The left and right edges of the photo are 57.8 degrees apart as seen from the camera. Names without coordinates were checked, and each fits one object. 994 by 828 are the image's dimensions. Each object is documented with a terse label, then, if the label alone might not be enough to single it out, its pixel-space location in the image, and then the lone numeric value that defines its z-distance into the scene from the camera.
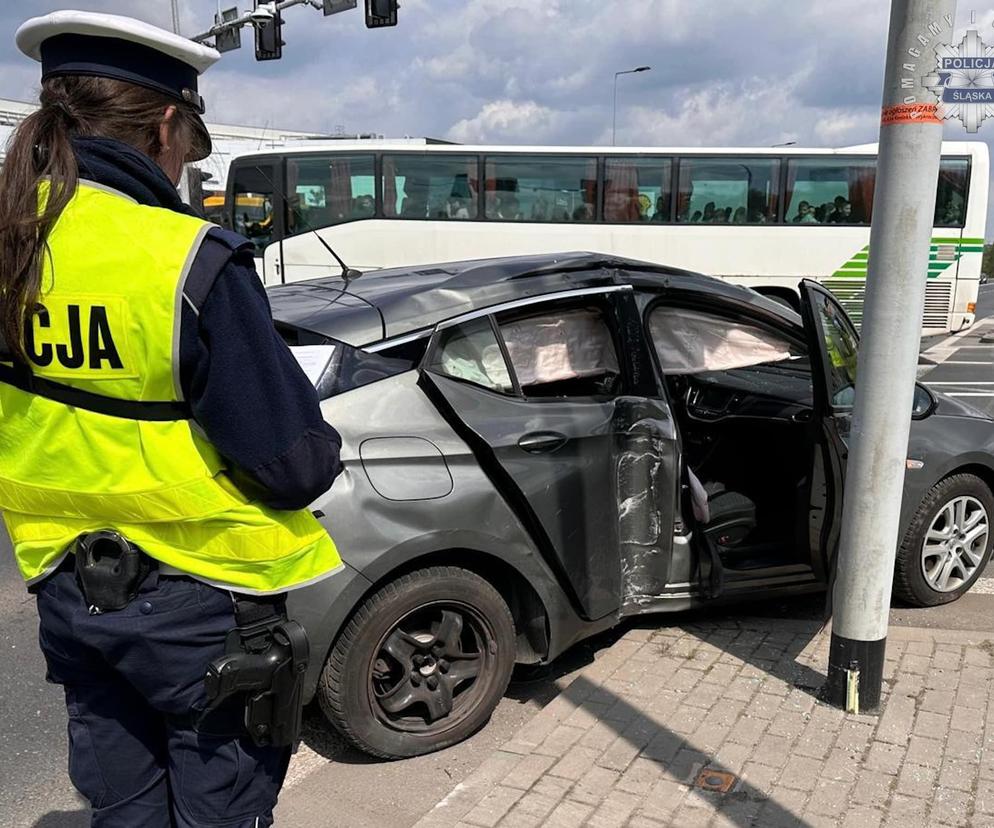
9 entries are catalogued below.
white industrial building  19.69
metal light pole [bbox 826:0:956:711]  2.95
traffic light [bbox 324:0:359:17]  13.96
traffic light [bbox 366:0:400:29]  13.73
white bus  15.59
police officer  1.47
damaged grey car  3.01
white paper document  3.03
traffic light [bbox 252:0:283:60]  15.86
